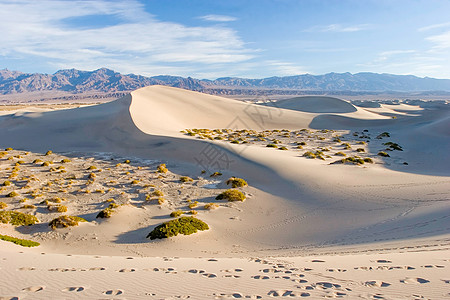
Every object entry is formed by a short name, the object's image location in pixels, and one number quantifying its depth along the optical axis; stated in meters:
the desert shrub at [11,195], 16.05
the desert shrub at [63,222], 12.51
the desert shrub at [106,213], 13.47
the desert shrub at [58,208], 14.15
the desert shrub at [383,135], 38.38
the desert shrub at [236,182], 18.02
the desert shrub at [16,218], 12.59
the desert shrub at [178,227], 11.54
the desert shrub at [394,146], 30.12
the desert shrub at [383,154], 26.24
